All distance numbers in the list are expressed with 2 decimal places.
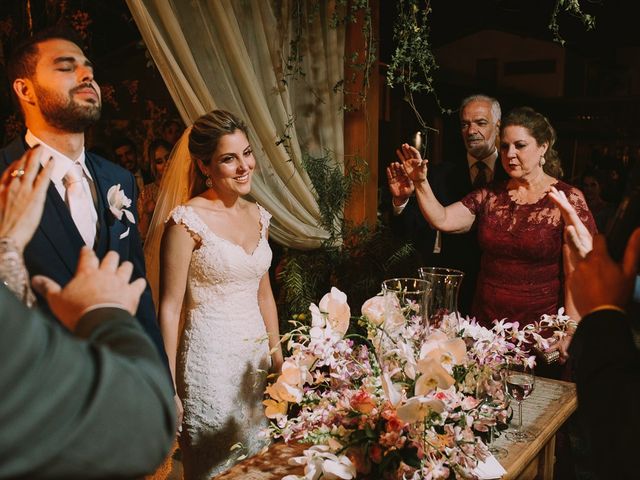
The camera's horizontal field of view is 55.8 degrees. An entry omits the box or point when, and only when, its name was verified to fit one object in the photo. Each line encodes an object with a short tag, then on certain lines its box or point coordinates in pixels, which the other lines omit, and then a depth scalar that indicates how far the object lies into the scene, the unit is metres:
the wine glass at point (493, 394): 1.63
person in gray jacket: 0.65
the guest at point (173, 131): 4.64
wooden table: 1.57
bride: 2.28
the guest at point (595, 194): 4.62
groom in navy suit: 1.86
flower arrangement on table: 1.30
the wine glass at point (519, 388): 1.78
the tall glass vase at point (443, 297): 1.67
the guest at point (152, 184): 4.02
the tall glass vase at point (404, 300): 1.53
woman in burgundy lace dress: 2.81
